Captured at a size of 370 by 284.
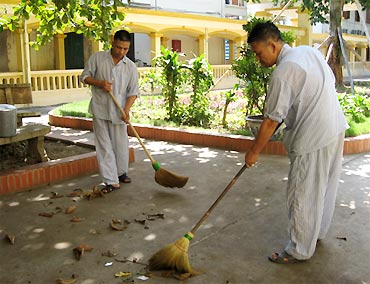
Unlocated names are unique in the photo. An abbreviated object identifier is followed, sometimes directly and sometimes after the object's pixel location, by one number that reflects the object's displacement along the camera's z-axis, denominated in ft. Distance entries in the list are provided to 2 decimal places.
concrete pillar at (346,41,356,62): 103.99
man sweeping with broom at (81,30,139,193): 16.99
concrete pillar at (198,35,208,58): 64.80
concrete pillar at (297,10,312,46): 76.84
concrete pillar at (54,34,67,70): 54.45
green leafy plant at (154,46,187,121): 29.30
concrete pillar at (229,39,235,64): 75.90
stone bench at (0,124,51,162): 18.16
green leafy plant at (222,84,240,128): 27.71
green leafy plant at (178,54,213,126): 29.27
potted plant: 25.22
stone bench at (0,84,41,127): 20.65
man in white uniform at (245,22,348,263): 10.34
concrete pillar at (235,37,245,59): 73.22
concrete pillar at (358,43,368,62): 113.39
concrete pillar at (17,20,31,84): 44.57
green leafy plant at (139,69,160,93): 30.90
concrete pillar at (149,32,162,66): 57.62
